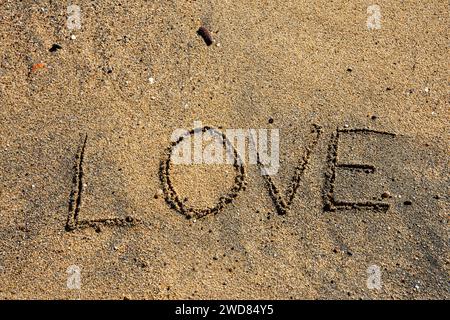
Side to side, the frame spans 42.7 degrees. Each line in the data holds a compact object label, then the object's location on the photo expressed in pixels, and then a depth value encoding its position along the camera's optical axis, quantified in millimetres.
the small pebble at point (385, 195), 3461
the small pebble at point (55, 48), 3754
